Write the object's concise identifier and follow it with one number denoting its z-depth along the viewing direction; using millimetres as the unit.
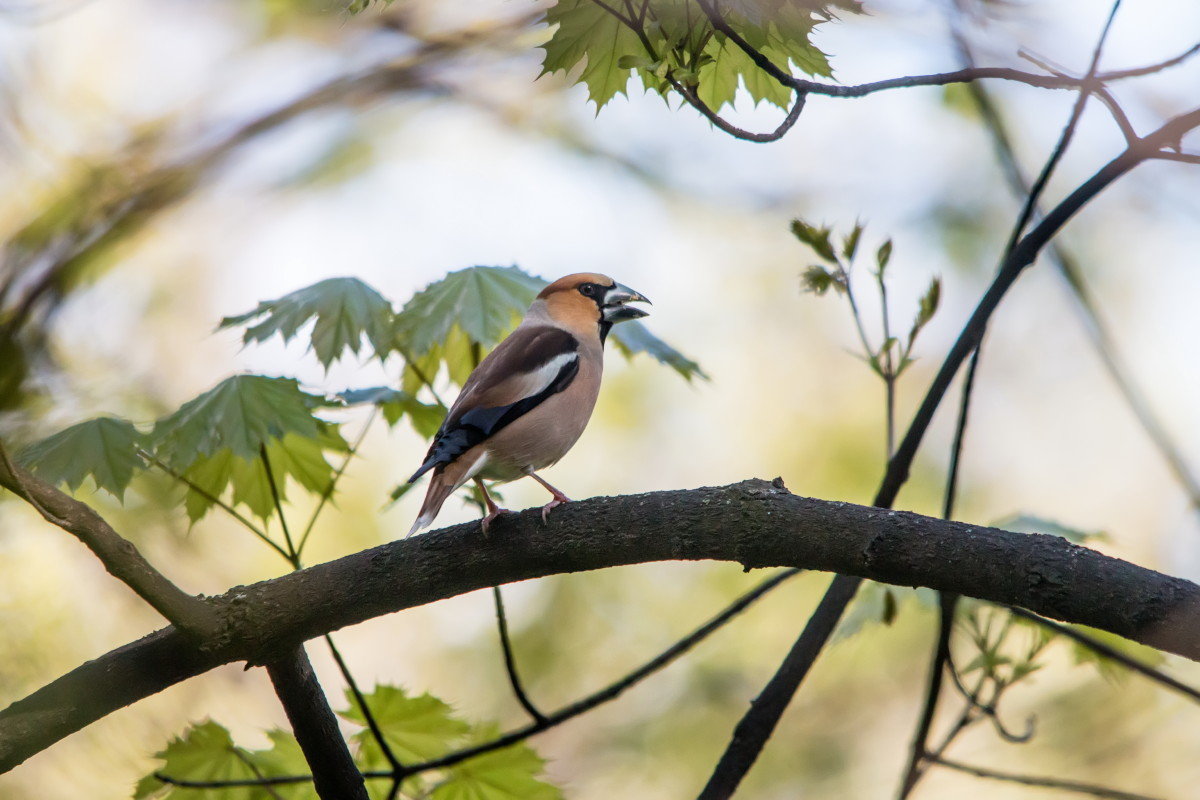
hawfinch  7547
